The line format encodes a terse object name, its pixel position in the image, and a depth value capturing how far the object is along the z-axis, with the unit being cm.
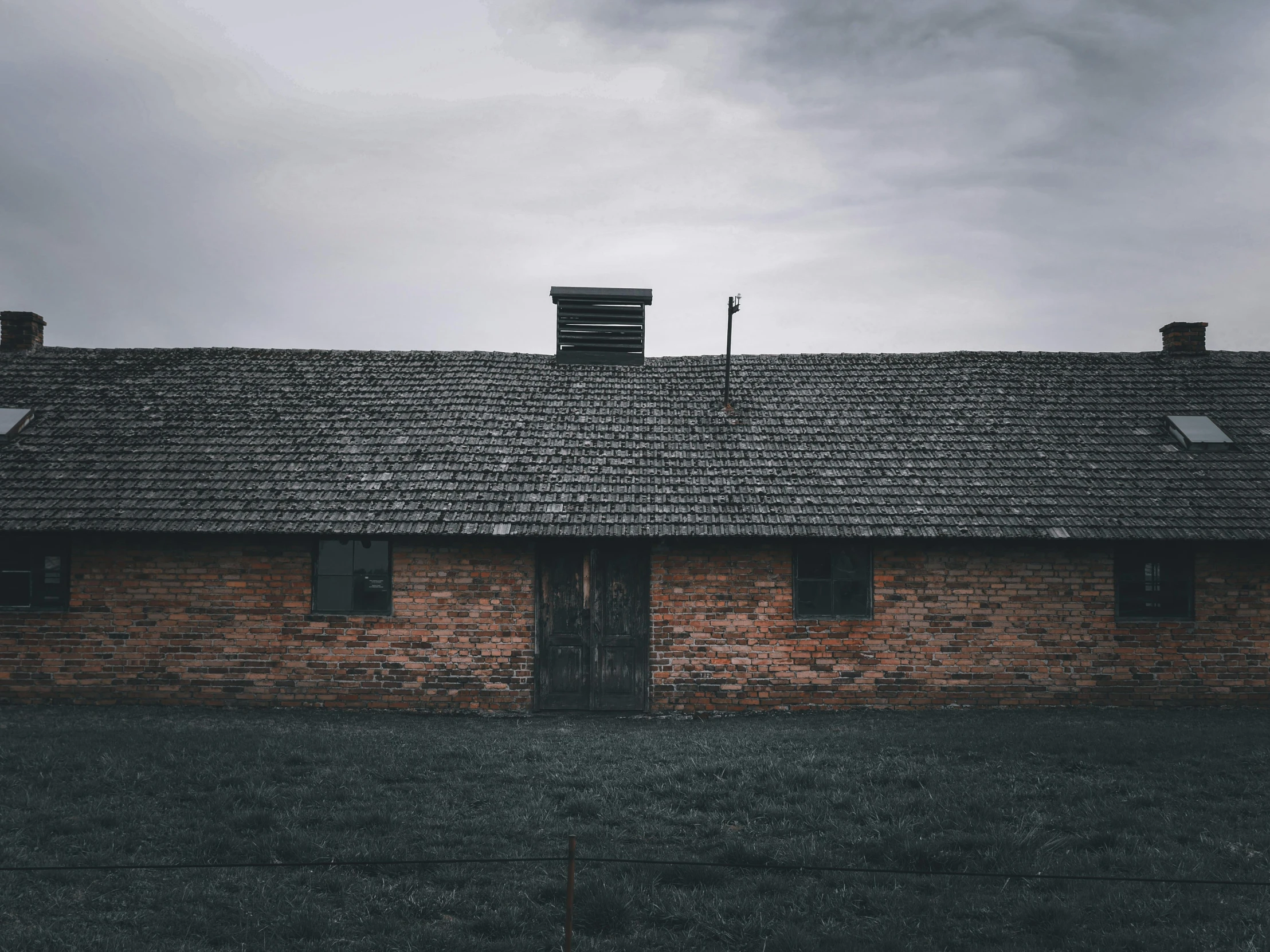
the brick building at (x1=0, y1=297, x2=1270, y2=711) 1168
